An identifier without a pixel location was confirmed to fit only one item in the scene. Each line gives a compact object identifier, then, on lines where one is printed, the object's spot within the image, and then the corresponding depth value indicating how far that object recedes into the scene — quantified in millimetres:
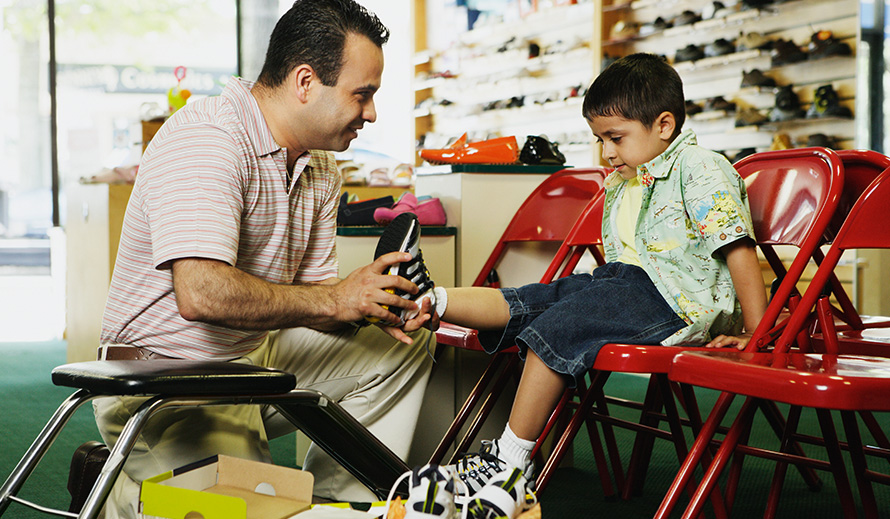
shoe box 1330
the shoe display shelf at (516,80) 6188
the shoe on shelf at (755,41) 4730
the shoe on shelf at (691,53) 5125
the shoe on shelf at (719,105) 4957
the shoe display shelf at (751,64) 4492
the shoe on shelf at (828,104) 4395
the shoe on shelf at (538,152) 2787
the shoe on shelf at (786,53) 4547
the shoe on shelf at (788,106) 4586
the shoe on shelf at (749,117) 4770
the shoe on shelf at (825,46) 4369
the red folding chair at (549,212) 2518
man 1623
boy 1729
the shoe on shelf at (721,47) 4922
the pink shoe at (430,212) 2598
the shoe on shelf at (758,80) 4727
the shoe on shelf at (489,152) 2738
